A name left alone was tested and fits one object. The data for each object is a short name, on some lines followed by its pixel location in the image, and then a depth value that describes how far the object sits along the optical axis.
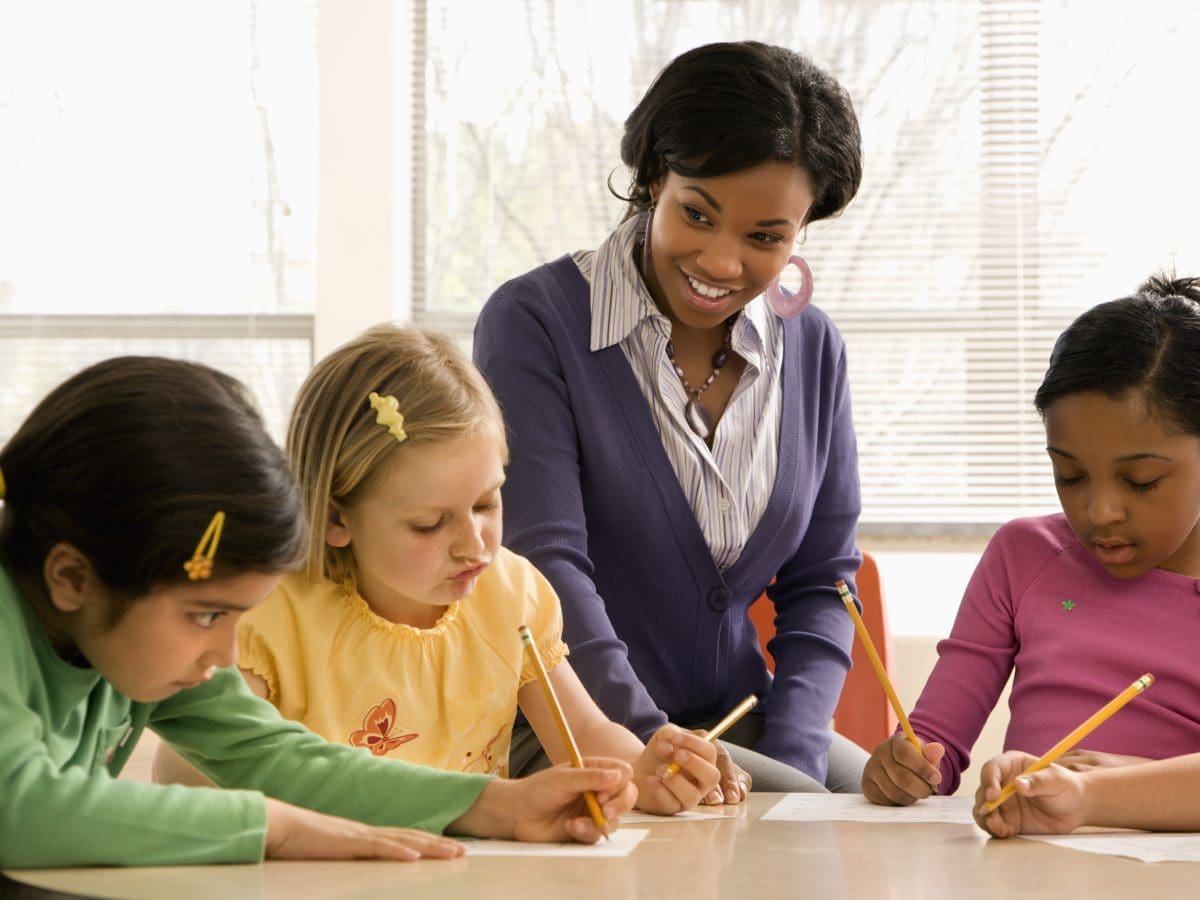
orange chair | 2.48
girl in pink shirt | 2.07
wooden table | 1.66
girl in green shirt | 1.71
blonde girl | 1.99
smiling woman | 2.19
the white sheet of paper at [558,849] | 1.77
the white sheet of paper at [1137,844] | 1.77
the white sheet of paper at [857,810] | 1.91
